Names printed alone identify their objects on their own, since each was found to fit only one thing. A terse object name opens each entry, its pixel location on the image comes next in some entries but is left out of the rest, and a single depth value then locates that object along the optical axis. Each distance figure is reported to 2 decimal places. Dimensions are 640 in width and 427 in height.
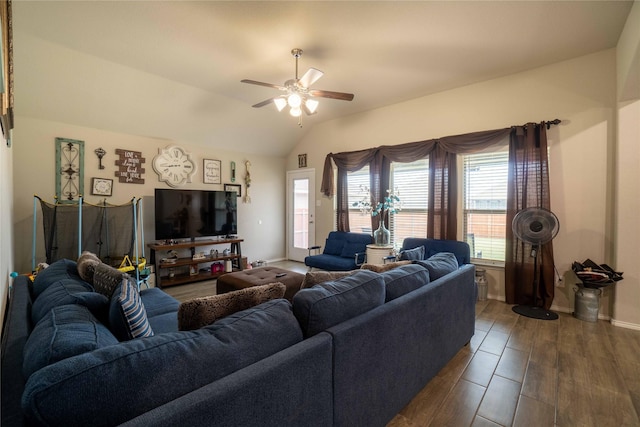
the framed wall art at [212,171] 5.29
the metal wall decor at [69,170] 3.86
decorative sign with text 4.35
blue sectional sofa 0.74
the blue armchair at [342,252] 4.29
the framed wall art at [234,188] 5.61
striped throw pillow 1.23
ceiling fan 3.03
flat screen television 4.54
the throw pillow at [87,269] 2.01
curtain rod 3.38
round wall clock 4.73
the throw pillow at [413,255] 2.84
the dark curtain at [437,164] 3.93
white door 6.12
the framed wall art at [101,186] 4.13
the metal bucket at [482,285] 3.81
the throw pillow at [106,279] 1.63
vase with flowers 4.33
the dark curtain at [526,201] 3.42
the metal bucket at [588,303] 3.07
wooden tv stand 4.41
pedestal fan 3.18
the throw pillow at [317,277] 1.68
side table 4.19
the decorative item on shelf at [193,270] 4.80
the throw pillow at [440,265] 2.21
